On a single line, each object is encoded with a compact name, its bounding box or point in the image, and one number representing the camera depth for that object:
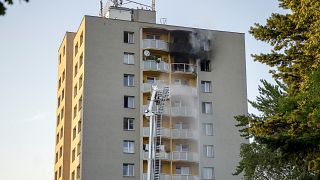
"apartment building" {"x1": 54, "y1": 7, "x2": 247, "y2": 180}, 65.06
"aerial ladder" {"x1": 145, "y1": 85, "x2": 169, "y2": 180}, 53.84
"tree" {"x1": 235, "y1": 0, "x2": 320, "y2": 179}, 26.11
